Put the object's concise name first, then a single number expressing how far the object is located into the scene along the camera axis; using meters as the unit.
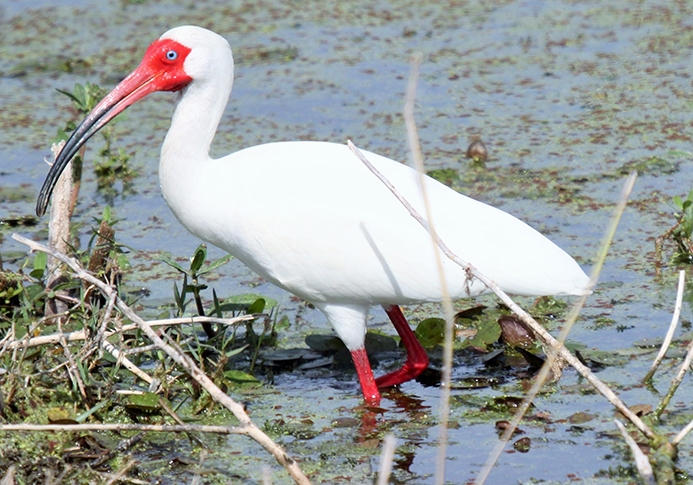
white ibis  9.10
